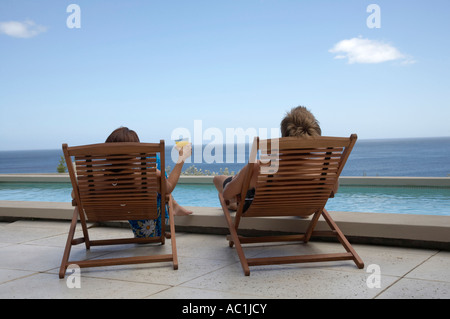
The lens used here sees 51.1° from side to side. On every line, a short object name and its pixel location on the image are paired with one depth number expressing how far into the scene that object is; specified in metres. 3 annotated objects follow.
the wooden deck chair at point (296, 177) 3.15
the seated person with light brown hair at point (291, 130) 3.29
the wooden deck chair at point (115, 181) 3.23
